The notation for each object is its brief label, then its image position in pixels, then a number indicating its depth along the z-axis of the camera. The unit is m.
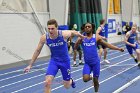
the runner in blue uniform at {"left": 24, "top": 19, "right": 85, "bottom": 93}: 8.76
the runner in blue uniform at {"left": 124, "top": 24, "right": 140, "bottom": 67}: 16.85
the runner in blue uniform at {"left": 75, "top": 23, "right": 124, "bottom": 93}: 10.17
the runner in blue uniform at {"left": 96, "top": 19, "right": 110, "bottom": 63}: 18.12
